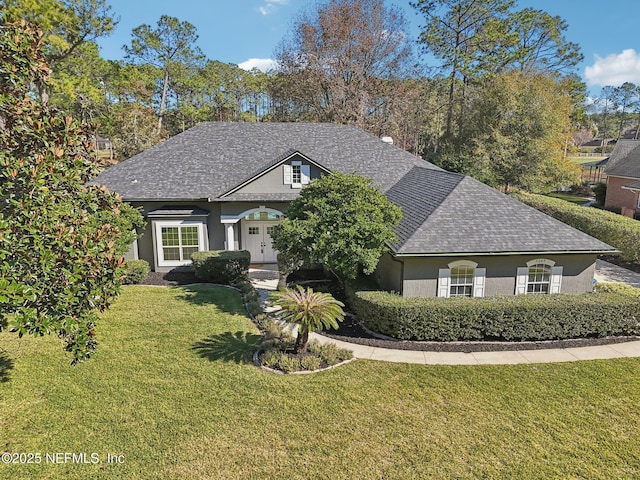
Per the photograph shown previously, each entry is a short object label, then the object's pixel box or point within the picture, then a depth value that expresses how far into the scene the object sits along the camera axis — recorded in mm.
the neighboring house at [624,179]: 33688
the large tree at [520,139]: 31344
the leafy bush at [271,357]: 11125
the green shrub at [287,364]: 10891
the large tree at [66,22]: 26609
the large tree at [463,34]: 41594
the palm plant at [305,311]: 10867
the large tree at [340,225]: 13594
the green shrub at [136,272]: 18359
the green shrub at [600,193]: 39281
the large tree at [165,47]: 49156
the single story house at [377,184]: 14141
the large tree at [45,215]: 6402
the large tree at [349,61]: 42706
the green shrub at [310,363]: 11016
